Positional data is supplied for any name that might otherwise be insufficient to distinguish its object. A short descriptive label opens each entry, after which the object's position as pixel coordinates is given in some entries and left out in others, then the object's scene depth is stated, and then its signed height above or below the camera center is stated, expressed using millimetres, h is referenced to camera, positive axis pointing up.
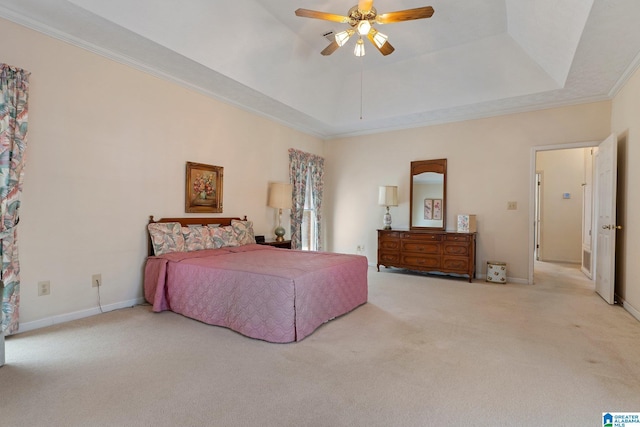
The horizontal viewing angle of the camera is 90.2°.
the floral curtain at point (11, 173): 2604 +276
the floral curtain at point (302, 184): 5984 +581
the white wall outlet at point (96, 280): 3293 -746
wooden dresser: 5000 -595
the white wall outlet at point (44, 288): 2918 -742
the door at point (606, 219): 3783 -3
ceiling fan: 2885 +1835
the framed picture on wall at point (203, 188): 4215 +308
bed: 2635 -669
